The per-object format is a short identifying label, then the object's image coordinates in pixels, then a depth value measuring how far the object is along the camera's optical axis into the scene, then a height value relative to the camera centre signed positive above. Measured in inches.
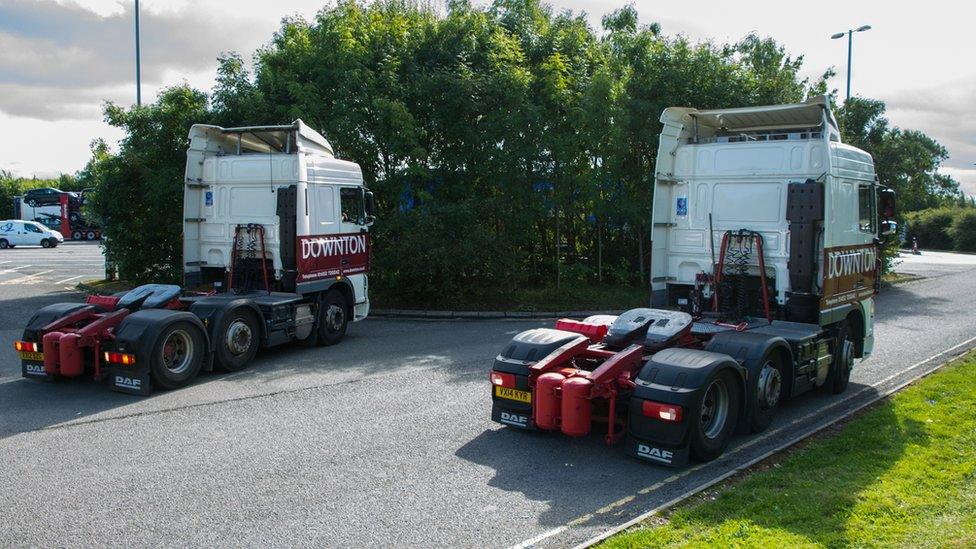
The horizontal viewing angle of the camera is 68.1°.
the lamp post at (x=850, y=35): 990.4 +280.7
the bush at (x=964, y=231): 1798.5 +14.9
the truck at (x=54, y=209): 1929.1 +57.0
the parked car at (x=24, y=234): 1540.4 -8.6
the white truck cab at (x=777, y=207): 316.5 +13.0
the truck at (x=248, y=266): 353.4 -21.7
